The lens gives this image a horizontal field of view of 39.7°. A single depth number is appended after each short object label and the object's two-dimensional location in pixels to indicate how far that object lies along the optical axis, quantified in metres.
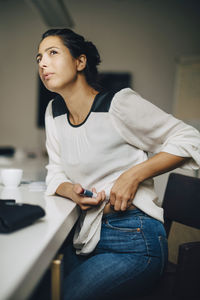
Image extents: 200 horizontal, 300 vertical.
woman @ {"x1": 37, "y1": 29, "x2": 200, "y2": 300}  0.84
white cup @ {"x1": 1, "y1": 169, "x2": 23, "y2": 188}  1.10
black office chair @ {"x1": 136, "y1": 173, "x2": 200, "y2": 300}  0.75
